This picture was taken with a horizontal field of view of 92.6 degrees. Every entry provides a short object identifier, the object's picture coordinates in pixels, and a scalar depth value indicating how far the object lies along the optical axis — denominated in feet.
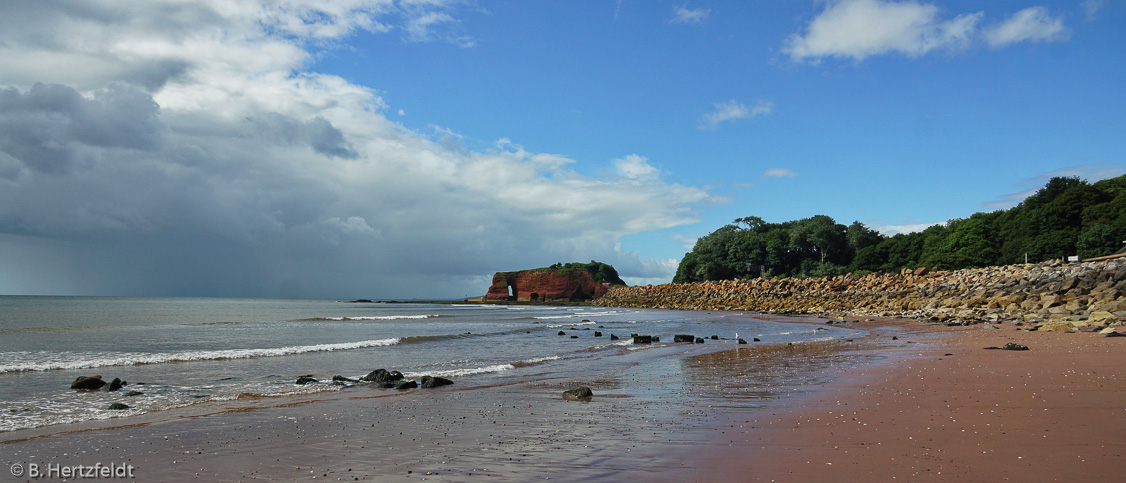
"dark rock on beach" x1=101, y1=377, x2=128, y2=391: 34.73
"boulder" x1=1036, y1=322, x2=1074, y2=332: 55.57
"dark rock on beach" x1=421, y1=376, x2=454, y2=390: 36.60
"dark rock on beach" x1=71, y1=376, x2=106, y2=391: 34.96
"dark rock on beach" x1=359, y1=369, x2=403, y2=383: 38.52
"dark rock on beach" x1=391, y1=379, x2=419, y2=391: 36.57
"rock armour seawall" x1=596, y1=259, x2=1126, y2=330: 71.41
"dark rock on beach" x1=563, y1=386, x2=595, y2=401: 30.17
